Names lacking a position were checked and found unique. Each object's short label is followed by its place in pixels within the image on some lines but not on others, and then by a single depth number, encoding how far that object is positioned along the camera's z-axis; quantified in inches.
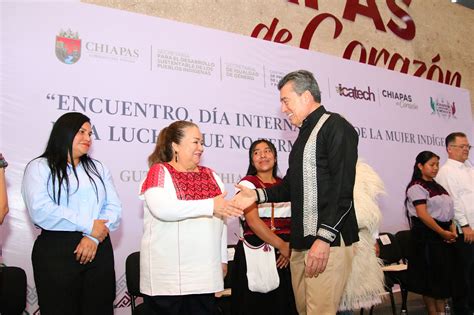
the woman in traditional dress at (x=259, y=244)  106.2
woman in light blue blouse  89.0
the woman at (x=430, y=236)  150.4
